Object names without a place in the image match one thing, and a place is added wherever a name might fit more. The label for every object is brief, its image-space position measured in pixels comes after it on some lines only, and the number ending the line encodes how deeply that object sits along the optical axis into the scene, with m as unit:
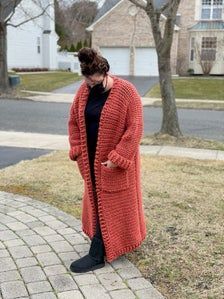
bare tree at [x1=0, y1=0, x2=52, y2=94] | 20.52
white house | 37.12
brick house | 33.28
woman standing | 3.51
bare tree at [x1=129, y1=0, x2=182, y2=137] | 9.58
